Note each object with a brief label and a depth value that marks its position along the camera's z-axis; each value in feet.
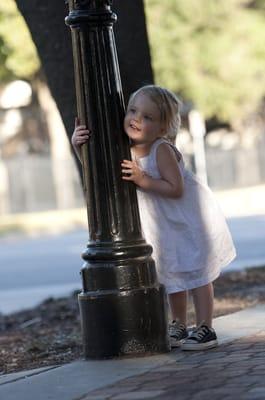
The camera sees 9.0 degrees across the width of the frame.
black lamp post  31.11
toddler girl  32.12
